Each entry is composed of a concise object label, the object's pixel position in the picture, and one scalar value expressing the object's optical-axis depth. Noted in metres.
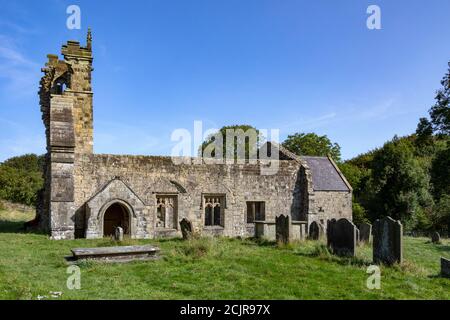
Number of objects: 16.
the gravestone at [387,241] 10.46
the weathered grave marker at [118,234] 14.39
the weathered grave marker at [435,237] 19.00
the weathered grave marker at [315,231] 16.16
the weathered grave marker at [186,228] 15.12
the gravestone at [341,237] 12.05
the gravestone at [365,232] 15.82
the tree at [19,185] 38.72
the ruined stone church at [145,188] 16.78
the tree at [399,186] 28.98
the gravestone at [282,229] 14.38
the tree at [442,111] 26.02
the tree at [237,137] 48.52
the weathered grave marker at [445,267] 10.08
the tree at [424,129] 26.88
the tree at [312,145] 44.16
